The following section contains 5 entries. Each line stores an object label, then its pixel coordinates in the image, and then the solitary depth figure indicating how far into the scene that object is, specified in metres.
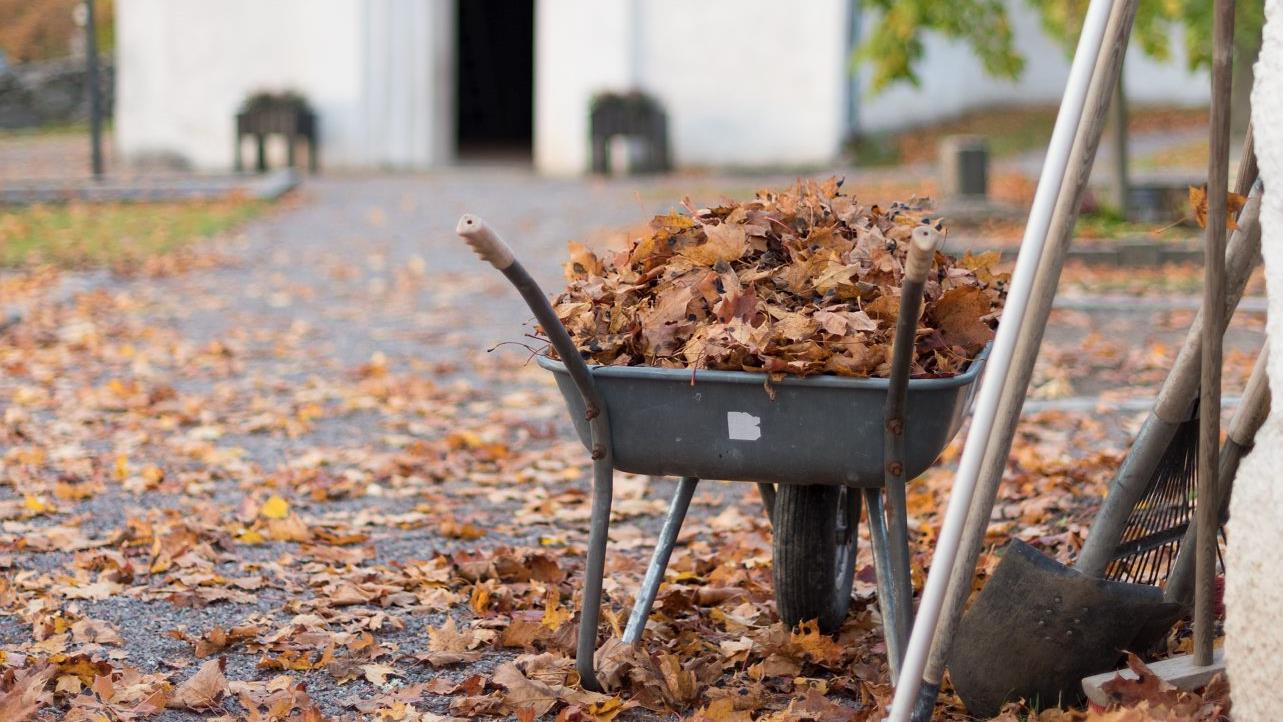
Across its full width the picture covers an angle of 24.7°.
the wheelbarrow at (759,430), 5.65
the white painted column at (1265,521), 4.84
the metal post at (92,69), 30.27
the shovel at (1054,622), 5.89
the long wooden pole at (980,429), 5.00
